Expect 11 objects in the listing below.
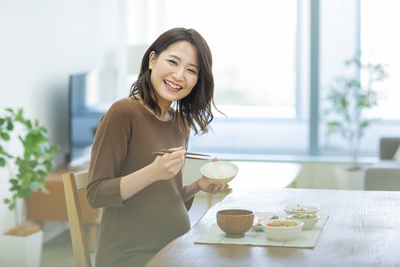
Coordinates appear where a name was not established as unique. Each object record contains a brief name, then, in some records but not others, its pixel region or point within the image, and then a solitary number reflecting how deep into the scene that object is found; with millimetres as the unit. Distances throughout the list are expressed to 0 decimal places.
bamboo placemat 2423
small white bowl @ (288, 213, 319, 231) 2540
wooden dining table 2315
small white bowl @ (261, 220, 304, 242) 2426
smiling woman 2699
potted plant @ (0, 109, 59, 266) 4176
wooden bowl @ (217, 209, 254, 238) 2472
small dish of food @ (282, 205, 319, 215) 2662
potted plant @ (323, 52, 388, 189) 7061
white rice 2787
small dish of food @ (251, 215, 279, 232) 2539
